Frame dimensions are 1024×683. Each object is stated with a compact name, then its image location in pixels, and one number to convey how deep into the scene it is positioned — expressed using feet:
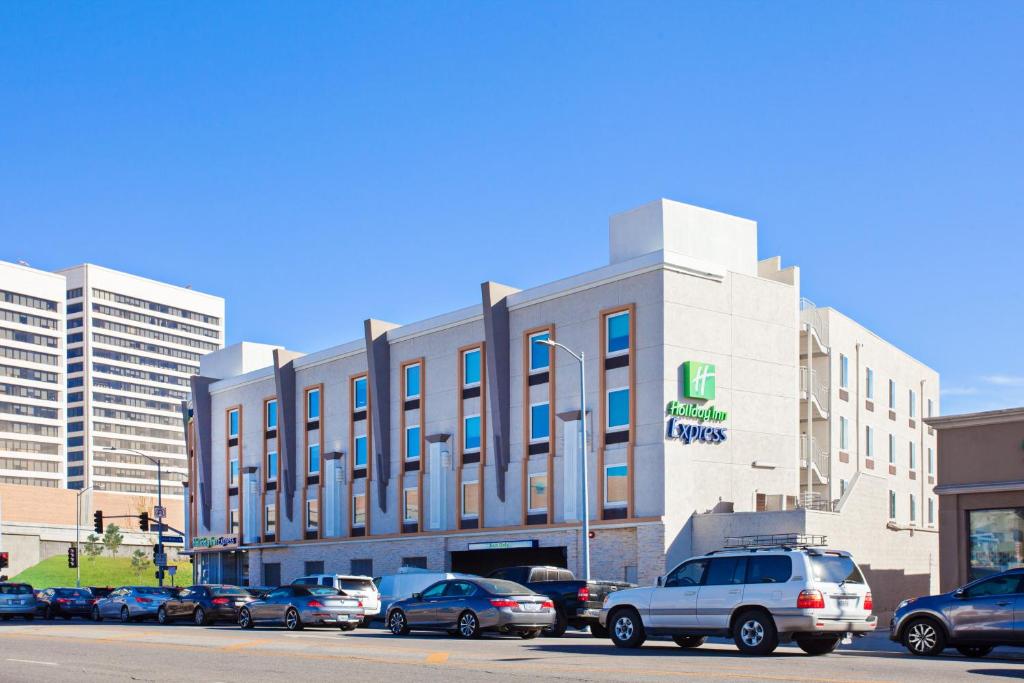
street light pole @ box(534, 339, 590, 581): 123.89
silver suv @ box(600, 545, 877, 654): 70.18
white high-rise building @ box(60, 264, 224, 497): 606.96
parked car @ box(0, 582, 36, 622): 147.33
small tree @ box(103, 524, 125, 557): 448.65
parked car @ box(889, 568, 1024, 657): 70.33
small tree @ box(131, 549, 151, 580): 426.92
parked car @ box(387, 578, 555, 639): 89.61
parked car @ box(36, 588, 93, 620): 154.40
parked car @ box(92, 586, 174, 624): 139.54
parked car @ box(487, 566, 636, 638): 103.48
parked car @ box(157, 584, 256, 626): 128.06
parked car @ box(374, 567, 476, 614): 120.88
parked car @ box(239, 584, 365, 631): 109.40
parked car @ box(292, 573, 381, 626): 111.96
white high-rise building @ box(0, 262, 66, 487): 559.38
